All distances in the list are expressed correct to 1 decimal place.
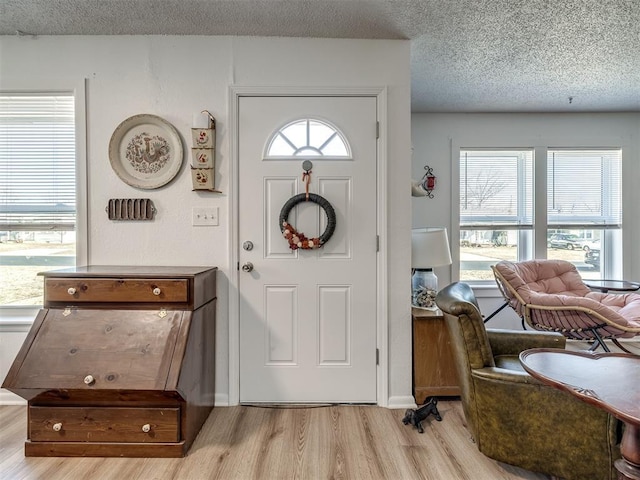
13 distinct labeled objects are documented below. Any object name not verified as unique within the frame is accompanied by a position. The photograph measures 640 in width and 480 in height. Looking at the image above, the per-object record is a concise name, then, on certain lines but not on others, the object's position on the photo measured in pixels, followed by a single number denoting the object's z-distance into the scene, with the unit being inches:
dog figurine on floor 80.0
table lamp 98.5
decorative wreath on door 87.5
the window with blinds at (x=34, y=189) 92.2
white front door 90.4
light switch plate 90.2
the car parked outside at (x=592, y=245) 145.7
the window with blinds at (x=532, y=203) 143.9
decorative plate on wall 89.4
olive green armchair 56.2
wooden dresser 67.1
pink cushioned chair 99.7
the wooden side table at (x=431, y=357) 90.8
